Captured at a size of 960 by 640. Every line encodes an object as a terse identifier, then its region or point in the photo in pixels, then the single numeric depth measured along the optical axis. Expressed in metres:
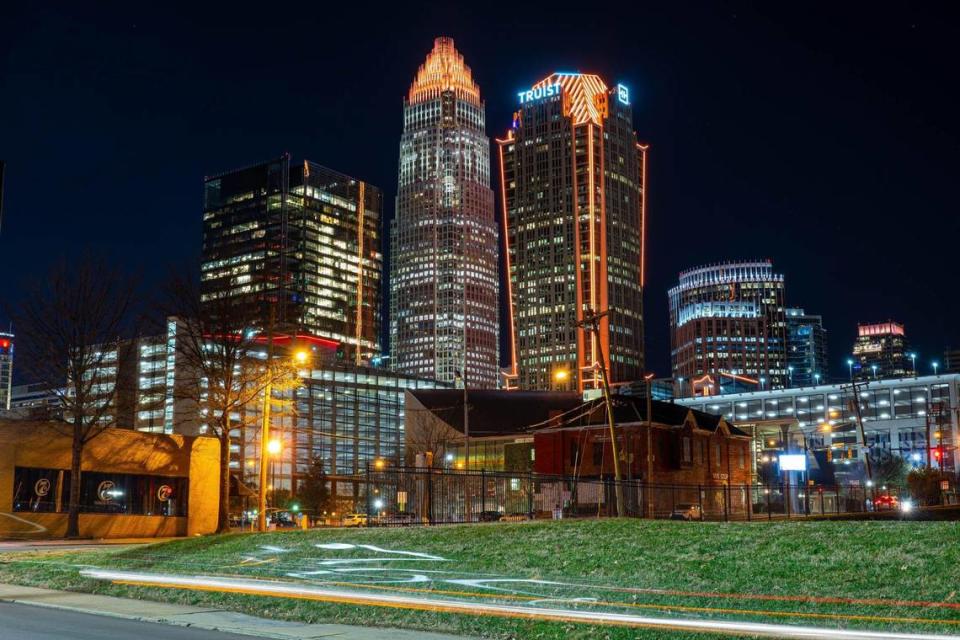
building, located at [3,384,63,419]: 45.56
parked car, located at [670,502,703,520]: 51.72
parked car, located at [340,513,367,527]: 64.39
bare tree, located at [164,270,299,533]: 42.16
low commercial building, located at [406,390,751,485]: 70.38
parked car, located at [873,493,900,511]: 69.85
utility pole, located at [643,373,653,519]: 48.87
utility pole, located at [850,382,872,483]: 65.00
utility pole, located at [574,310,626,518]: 38.08
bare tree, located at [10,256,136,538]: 47.25
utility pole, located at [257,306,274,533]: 36.41
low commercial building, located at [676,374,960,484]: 165.50
